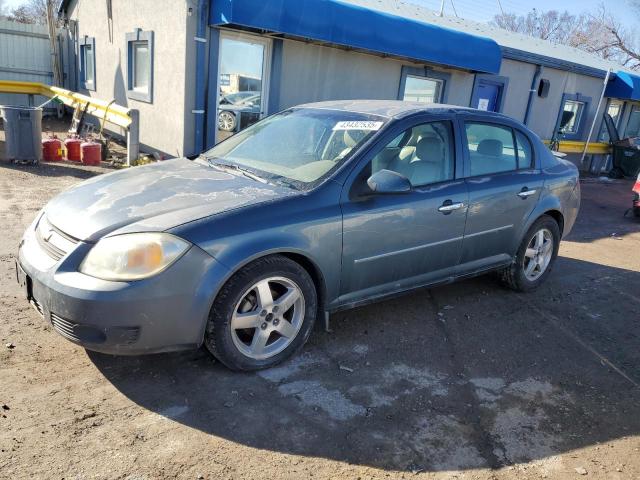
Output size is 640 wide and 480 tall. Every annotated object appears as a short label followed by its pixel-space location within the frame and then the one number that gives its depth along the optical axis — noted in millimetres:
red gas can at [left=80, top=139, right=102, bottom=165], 9031
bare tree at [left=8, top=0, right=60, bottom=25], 40444
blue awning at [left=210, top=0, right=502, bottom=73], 7891
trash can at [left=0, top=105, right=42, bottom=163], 8172
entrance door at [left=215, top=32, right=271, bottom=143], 8969
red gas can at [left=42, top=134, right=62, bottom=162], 9000
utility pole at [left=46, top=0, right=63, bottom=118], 14159
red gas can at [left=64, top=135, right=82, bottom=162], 9188
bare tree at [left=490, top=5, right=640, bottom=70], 33188
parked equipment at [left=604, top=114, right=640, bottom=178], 15804
